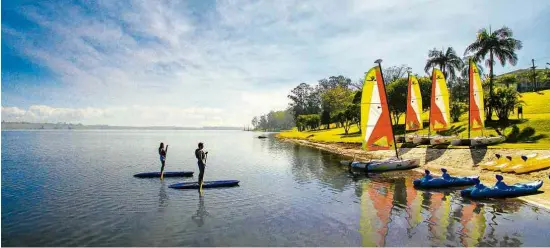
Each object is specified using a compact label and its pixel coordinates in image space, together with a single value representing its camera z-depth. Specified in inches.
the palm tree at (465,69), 3208.7
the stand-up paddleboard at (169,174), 1400.1
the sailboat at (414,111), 1900.8
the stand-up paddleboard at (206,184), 1136.8
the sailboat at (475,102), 1723.7
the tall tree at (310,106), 7651.1
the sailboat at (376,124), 1453.0
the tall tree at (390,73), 4995.1
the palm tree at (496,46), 2212.1
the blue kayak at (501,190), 943.0
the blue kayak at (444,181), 1120.8
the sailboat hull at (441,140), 1785.2
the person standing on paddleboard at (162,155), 1358.3
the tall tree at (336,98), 5846.5
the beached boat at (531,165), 1159.6
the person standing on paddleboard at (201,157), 1042.7
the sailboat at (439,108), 1798.7
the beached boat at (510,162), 1226.1
